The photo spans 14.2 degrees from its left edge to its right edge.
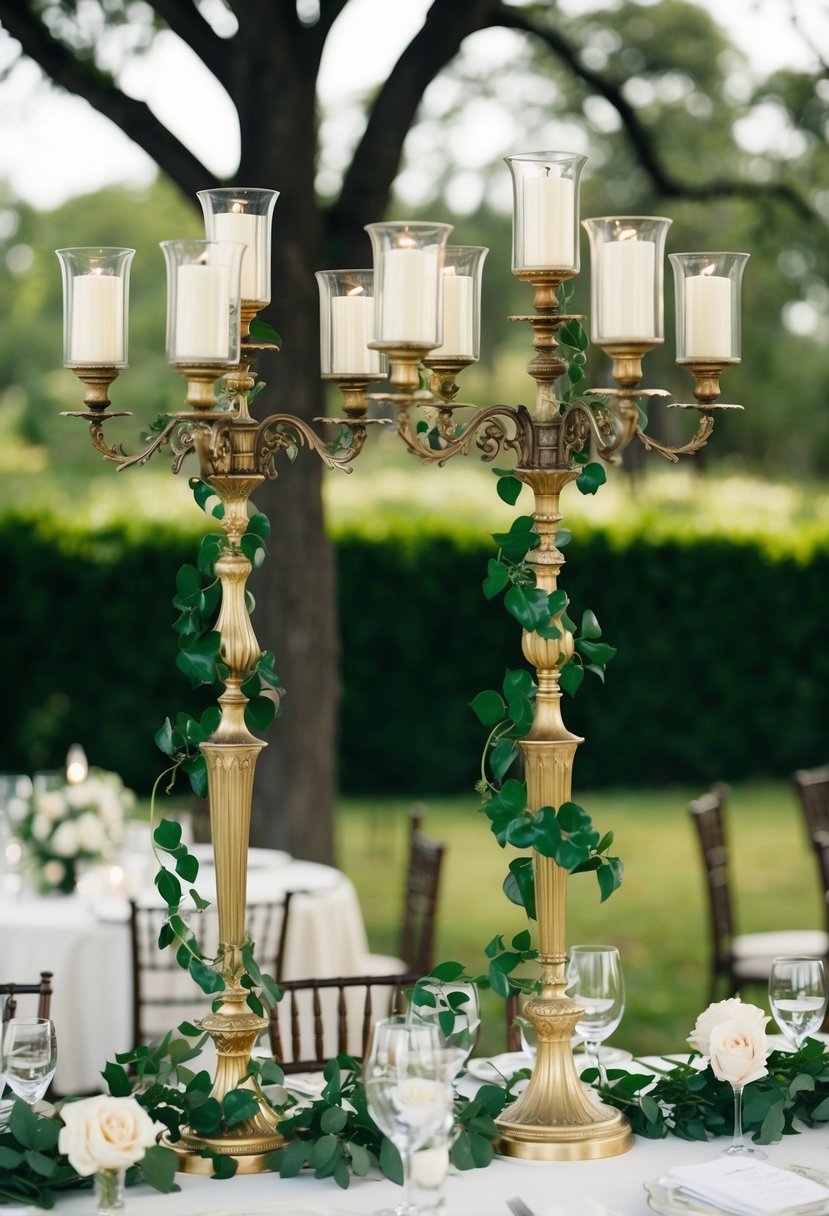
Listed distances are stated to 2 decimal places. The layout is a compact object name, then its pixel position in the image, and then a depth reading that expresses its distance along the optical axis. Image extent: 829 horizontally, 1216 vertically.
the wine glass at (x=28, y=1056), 5.11
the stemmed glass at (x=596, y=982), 5.57
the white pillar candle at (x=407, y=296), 4.58
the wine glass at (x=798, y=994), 5.67
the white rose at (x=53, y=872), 10.70
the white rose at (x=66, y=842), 10.67
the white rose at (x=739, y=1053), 5.15
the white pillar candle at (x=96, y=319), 5.26
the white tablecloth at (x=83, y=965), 10.02
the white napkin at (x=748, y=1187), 4.59
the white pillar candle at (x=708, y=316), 5.28
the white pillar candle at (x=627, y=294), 4.79
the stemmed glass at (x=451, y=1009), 5.08
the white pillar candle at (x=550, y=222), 5.01
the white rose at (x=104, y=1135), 4.39
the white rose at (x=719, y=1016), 5.41
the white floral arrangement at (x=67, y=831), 10.71
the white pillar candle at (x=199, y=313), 4.59
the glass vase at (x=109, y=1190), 4.47
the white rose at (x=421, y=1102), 4.26
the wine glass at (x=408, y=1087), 4.27
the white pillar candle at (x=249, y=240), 5.24
